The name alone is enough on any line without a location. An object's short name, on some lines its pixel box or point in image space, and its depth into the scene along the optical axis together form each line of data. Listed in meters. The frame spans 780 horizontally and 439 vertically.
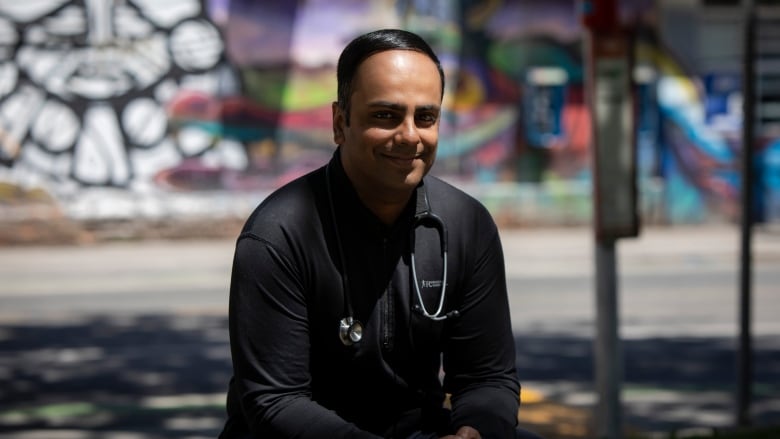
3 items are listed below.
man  2.80
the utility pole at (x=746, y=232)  6.32
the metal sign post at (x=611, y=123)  5.35
